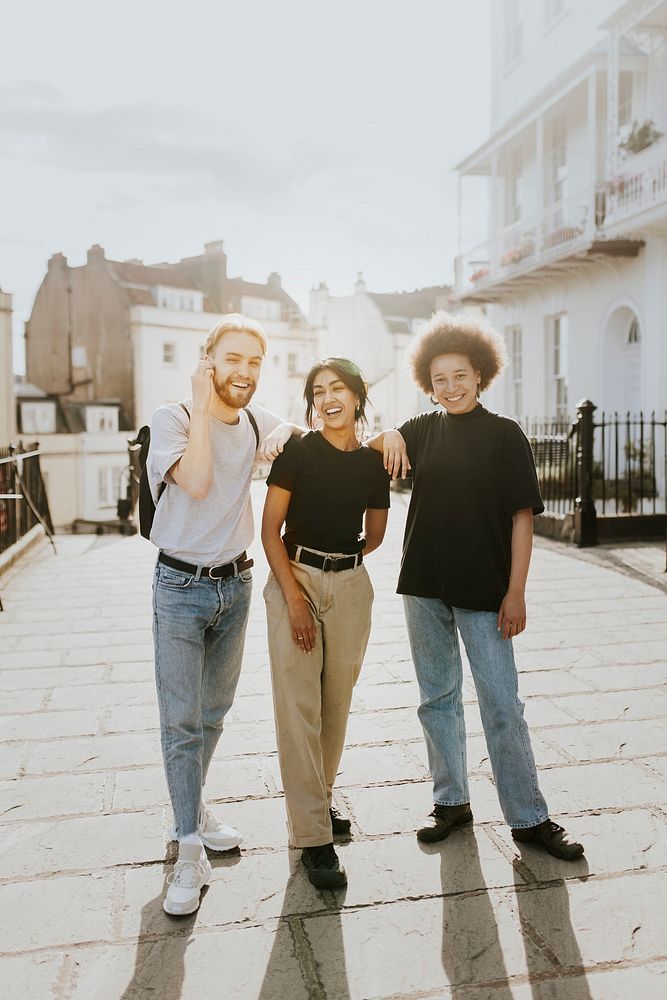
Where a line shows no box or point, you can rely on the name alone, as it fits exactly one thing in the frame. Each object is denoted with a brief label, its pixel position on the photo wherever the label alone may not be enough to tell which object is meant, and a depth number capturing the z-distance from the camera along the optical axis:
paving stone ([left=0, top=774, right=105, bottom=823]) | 3.57
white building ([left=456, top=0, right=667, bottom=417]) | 14.59
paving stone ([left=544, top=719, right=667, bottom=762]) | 4.12
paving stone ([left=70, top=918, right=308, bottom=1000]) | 2.43
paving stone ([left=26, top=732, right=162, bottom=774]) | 4.05
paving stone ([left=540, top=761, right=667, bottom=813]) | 3.58
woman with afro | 3.20
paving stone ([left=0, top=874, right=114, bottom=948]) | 2.68
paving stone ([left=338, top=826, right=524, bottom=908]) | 2.94
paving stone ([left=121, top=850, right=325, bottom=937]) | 2.78
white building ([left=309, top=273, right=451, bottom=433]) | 44.09
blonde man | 2.91
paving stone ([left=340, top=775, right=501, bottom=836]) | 3.43
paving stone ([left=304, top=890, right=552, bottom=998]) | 2.48
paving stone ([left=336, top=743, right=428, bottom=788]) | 3.87
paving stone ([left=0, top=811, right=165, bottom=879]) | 3.14
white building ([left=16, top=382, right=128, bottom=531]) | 40.41
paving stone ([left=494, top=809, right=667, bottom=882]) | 3.06
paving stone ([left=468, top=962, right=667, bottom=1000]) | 2.40
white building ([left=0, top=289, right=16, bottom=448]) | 30.84
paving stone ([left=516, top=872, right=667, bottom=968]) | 2.60
